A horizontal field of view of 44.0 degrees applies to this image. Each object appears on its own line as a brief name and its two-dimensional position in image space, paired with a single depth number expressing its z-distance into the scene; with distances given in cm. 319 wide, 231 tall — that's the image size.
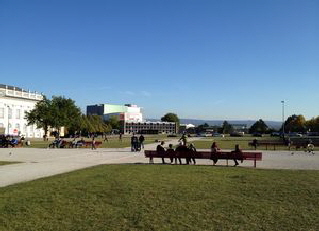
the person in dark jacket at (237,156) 2097
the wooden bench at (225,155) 2097
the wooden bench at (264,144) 3988
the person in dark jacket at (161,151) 2238
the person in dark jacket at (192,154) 2175
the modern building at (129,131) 17325
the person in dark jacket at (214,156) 2139
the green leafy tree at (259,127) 14468
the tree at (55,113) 7388
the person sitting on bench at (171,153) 2211
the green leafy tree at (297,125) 13388
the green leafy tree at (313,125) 12305
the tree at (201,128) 18571
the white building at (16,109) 8988
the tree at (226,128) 16611
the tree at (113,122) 16336
